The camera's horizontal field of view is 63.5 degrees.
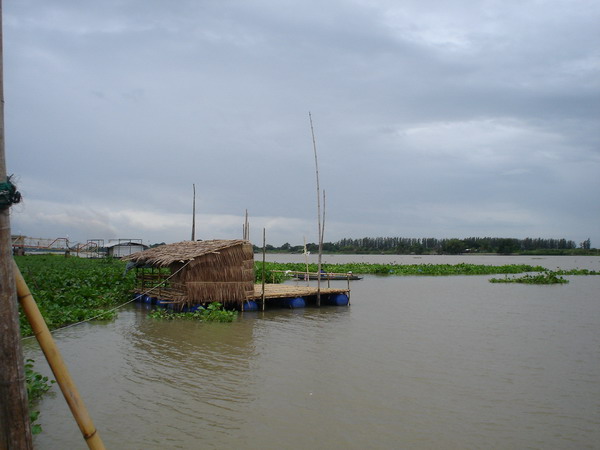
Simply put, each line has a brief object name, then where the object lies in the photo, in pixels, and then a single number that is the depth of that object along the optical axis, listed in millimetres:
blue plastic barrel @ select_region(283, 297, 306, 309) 19008
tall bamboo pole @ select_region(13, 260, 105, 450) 3574
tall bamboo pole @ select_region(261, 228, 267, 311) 17266
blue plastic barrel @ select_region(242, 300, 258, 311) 17250
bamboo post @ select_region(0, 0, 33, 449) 3406
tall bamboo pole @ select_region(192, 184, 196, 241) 29931
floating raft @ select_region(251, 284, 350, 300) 17891
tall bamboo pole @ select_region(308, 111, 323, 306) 19239
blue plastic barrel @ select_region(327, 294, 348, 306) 20469
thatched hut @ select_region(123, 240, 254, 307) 15812
